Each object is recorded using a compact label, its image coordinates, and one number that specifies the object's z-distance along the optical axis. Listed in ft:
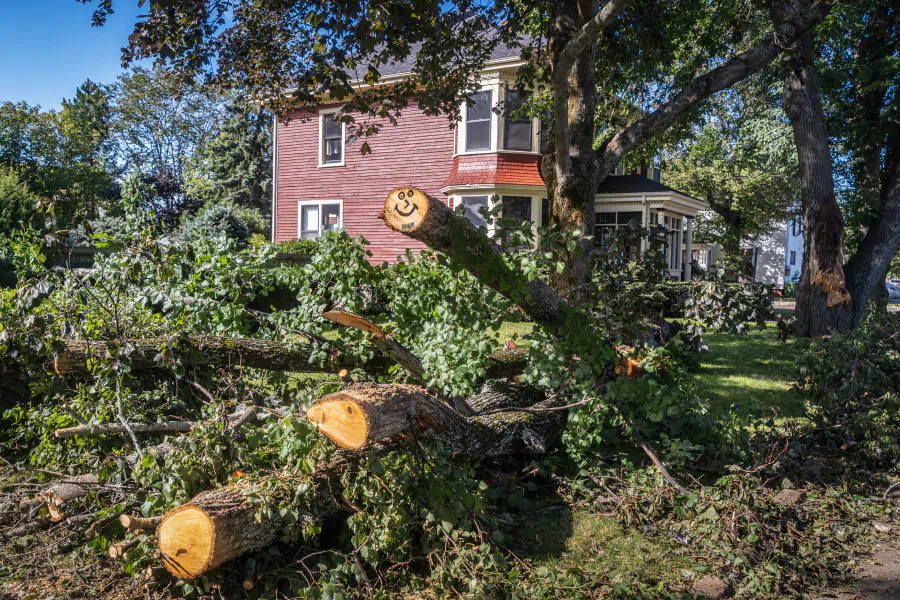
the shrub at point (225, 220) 68.28
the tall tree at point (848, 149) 32.63
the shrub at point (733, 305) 24.08
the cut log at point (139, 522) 9.86
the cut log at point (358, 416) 9.70
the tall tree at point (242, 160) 103.24
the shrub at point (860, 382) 16.39
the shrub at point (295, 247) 58.47
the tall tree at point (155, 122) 124.88
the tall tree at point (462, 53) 19.72
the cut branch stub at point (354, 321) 13.70
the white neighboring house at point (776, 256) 126.52
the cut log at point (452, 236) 11.64
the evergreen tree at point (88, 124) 106.83
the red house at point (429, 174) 58.08
